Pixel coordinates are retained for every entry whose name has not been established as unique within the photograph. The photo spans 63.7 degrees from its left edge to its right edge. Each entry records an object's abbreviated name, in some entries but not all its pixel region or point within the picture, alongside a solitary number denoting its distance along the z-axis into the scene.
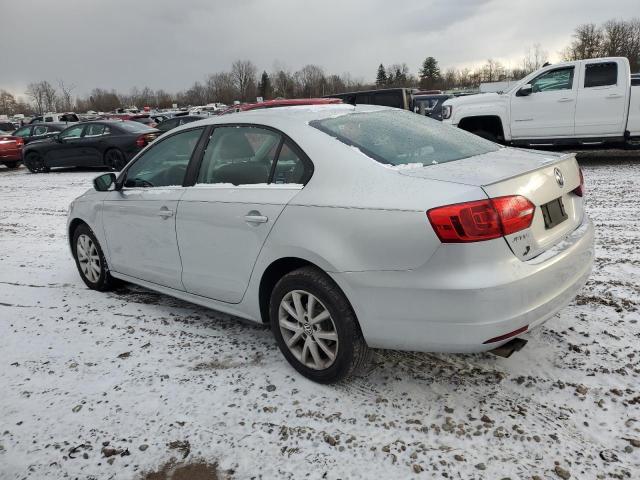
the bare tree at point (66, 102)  125.38
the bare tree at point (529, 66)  85.11
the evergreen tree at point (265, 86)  101.38
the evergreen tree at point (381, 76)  106.75
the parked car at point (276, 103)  9.72
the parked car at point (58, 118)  27.17
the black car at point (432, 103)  20.06
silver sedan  2.42
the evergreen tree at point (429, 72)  100.47
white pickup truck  9.95
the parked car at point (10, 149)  18.27
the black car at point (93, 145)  14.34
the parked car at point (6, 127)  29.73
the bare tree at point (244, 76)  110.19
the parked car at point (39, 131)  20.33
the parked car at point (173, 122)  17.91
